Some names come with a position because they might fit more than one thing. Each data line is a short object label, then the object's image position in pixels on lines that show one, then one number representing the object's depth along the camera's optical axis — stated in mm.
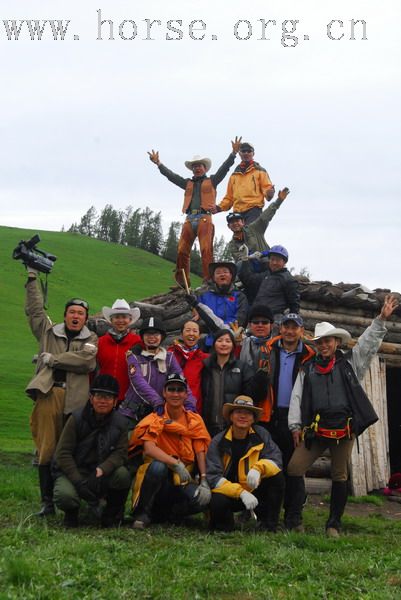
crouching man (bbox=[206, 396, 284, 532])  6816
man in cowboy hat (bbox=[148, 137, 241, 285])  12406
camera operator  7227
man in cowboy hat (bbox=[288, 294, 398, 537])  6809
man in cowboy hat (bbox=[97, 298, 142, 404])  7613
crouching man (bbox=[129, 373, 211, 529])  6871
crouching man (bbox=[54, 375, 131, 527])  6766
